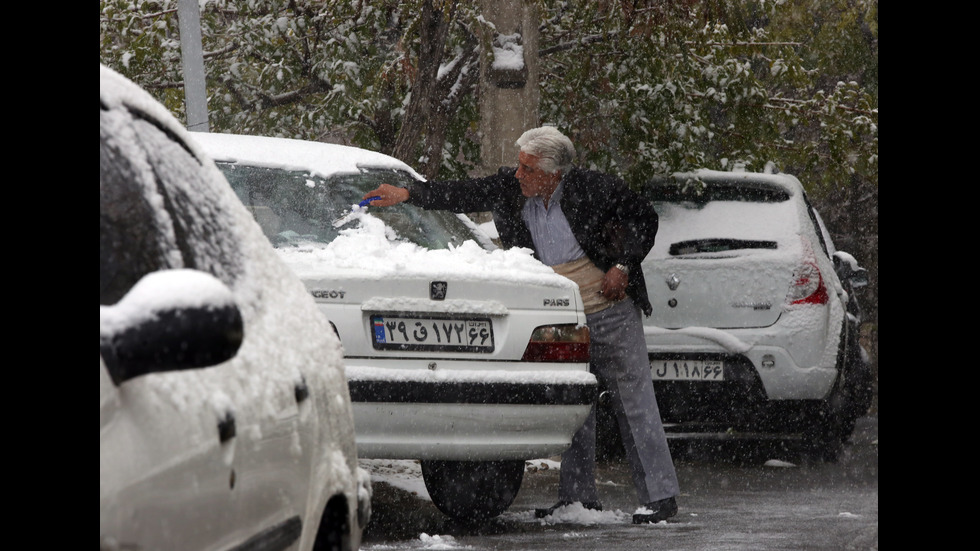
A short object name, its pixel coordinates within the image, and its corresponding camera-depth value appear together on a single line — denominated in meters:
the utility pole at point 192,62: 20.55
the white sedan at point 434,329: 11.62
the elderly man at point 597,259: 14.02
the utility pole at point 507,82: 19.66
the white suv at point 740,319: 17.81
